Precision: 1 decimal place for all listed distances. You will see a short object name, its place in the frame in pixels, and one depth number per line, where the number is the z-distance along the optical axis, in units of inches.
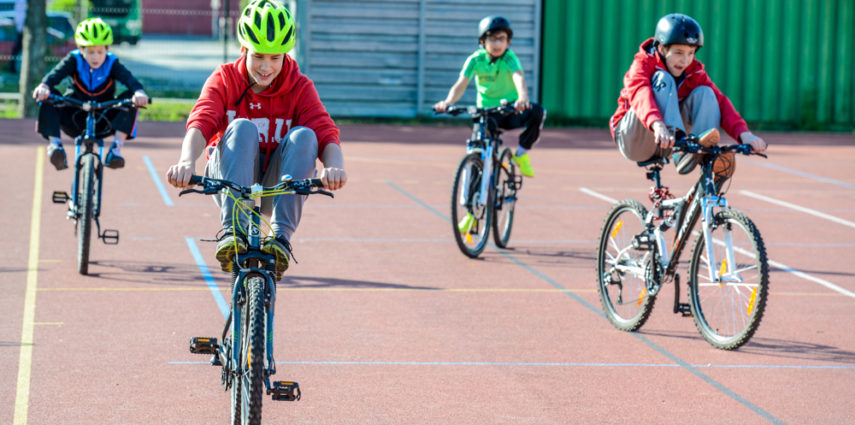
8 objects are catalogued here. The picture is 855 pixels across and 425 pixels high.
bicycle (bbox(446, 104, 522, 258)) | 699.2
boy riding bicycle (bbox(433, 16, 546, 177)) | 724.4
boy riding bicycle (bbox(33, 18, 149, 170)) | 673.5
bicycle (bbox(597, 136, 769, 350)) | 476.1
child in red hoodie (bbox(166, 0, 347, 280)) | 346.3
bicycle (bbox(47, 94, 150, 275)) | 625.3
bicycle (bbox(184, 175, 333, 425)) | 317.4
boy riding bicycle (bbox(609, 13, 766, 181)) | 489.3
